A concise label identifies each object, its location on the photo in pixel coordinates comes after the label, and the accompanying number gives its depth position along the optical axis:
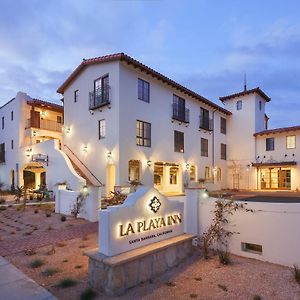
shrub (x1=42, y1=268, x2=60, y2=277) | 5.69
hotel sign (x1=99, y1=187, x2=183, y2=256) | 5.39
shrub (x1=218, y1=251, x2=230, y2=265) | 6.47
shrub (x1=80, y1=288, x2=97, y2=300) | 4.78
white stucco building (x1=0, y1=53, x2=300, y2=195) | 17.50
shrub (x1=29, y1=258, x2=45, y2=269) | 6.13
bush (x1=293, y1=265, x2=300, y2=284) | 5.42
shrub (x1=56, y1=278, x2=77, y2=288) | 5.16
